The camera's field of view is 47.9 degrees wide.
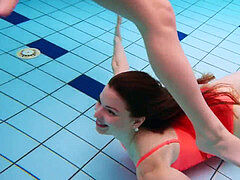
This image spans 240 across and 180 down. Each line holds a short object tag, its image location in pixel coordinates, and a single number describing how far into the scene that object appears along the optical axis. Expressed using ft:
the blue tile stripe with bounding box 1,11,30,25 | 10.91
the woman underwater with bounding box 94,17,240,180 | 4.21
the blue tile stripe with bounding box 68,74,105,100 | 7.92
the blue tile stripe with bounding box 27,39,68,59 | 9.34
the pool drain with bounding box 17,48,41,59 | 8.96
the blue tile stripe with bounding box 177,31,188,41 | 11.80
